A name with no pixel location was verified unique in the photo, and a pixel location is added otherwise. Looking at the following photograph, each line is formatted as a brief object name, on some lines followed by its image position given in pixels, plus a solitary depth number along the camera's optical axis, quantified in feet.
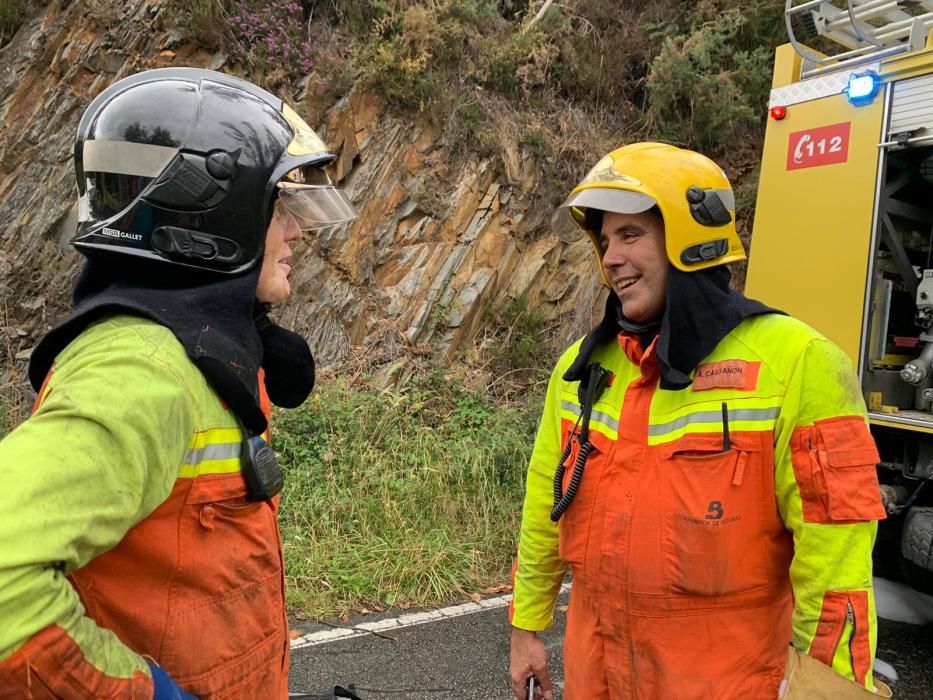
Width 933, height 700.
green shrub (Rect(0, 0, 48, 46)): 23.58
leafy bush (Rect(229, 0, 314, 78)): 24.14
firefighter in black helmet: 3.13
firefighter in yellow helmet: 5.30
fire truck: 12.50
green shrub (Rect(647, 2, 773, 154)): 27.99
